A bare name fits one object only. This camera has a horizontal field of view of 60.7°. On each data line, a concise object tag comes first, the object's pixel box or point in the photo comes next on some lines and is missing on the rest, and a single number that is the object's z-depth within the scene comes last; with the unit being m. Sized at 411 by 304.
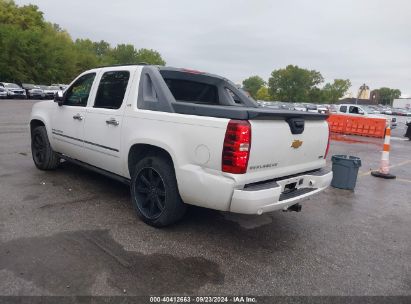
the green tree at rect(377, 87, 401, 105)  159.62
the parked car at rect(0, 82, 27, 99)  34.37
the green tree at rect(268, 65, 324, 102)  118.19
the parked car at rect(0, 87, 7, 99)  32.94
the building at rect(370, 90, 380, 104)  152.39
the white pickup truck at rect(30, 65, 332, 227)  3.27
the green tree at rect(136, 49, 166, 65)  101.65
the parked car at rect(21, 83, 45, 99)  37.41
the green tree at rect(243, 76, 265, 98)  162.88
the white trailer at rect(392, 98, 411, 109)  94.07
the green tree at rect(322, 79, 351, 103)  126.25
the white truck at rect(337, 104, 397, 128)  22.39
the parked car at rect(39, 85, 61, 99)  38.50
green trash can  6.32
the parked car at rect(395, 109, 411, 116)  57.46
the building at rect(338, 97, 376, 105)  131.27
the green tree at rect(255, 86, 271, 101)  135.65
